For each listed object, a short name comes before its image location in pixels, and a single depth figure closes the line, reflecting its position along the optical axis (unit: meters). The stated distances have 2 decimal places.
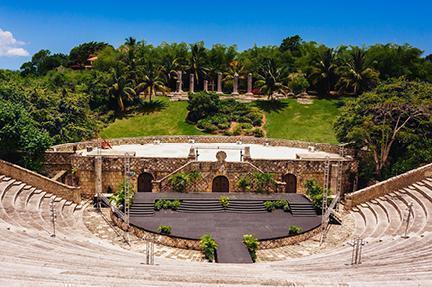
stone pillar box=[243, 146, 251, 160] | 33.34
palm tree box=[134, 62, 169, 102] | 66.75
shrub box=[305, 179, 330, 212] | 28.78
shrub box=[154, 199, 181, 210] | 28.08
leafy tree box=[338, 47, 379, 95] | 69.19
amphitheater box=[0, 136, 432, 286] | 10.95
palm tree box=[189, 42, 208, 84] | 78.19
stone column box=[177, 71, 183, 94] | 75.15
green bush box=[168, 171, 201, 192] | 31.81
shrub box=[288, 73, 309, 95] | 72.25
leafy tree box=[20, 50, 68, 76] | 105.81
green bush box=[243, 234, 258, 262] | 21.22
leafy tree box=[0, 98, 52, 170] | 30.74
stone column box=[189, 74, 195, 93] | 76.06
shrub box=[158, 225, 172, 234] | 23.20
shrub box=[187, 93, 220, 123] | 63.72
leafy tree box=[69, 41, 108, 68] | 110.14
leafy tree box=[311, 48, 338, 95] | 73.31
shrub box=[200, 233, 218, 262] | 20.58
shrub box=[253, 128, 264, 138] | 59.25
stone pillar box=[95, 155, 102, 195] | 33.44
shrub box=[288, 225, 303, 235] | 24.11
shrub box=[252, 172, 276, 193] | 32.41
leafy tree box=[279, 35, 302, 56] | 96.53
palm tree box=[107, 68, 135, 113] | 62.97
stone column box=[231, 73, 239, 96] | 75.29
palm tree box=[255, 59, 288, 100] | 68.06
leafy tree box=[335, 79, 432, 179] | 34.00
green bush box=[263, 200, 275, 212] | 28.73
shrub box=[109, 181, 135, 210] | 27.69
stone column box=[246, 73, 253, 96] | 75.62
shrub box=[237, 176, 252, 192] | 32.56
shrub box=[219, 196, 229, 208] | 28.78
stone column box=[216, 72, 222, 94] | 76.69
